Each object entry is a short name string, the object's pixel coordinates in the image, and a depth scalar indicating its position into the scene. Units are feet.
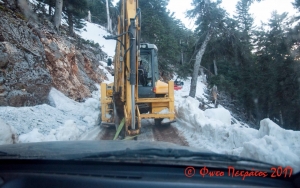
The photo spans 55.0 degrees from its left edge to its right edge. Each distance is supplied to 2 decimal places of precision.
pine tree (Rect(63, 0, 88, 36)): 68.28
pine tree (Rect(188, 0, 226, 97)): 57.67
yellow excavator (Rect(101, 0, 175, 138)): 24.52
